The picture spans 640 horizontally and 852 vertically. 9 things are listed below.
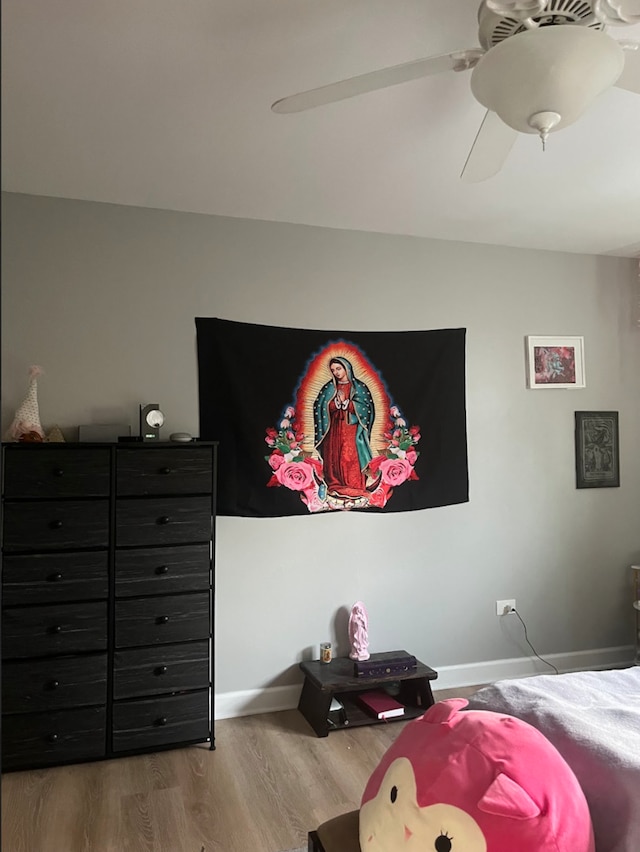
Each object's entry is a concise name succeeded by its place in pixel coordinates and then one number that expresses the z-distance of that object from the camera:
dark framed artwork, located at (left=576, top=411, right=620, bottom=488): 4.07
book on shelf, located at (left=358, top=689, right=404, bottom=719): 3.28
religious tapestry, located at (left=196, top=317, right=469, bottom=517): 3.40
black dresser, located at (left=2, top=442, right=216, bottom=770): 2.80
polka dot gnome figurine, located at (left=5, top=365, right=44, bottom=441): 2.96
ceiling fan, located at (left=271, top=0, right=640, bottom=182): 1.44
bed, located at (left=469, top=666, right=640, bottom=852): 1.62
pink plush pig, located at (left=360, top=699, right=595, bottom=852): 1.40
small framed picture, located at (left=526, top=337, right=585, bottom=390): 3.99
